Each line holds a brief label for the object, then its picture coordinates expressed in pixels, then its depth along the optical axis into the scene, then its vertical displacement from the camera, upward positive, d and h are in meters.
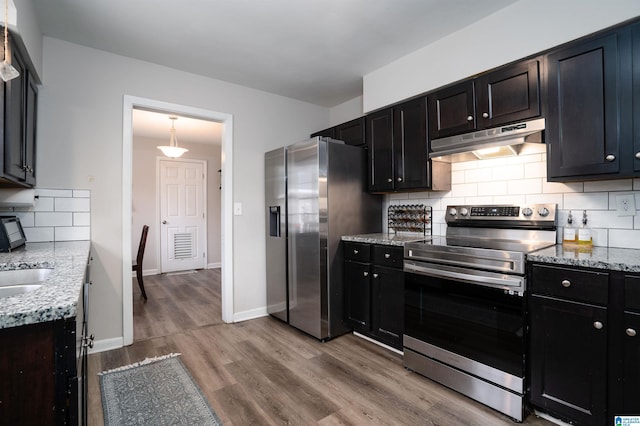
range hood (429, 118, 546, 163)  1.98 +0.49
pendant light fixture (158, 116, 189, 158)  4.69 +0.98
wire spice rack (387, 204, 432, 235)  2.93 -0.03
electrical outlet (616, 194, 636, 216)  1.85 +0.06
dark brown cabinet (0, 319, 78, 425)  0.74 -0.38
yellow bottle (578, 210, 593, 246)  1.95 -0.12
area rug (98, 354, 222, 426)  1.77 -1.11
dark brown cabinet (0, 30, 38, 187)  1.67 +0.55
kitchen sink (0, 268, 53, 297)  1.46 -0.28
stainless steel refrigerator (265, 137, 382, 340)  2.83 -0.06
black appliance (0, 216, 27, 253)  1.89 -0.11
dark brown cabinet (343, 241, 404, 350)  2.48 -0.62
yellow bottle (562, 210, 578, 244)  2.04 -0.12
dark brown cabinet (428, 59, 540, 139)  2.00 +0.79
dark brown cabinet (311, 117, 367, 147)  3.19 +0.88
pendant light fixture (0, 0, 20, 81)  1.16 +0.53
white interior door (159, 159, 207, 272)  5.84 +0.02
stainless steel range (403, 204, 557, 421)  1.76 -0.55
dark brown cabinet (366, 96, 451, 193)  2.62 +0.56
